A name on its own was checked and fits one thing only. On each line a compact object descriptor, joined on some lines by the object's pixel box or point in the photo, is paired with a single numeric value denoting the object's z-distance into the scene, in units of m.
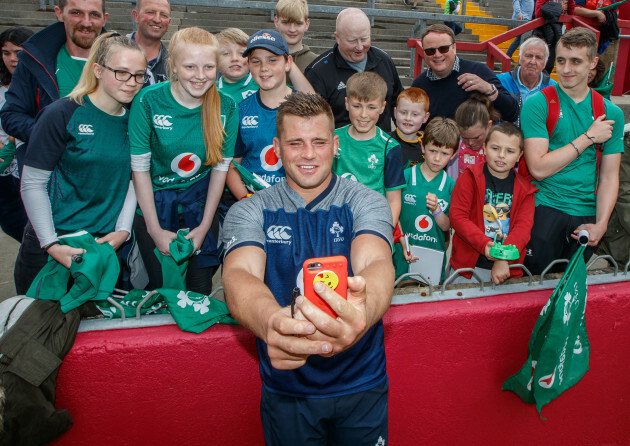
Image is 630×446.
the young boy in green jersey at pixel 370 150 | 3.35
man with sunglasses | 4.38
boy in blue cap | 3.31
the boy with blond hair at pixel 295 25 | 4.56
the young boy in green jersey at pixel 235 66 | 3.91
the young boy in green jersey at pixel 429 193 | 3.72
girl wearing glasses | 2.66
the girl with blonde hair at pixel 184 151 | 2.95
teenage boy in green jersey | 3.30
